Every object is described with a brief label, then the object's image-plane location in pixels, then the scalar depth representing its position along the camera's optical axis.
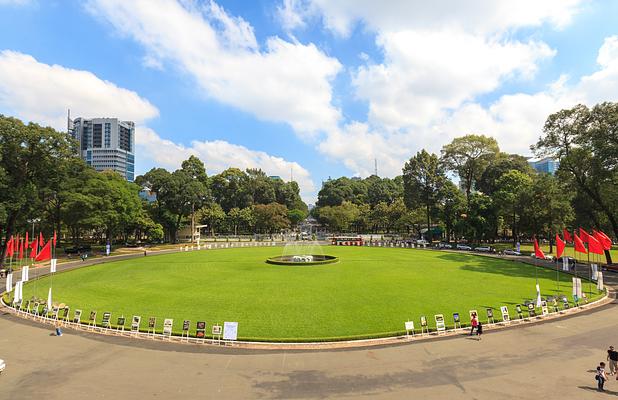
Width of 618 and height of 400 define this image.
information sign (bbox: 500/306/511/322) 19.05
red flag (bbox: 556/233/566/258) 28.36
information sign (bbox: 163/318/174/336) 16.91
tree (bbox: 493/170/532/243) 54.16
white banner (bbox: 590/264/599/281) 28.39
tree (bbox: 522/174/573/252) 48.62
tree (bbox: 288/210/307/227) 114.62
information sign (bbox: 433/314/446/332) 17.61
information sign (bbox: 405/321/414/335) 16.89
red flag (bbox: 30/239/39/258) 28.10
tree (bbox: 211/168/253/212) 110.69
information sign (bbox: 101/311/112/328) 18.41
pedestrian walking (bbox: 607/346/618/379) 12.98
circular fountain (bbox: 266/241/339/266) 40.94
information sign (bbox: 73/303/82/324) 19.07
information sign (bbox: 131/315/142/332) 17.52
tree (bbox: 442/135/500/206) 70.75
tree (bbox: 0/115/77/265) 39.50
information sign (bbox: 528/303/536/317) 20.07
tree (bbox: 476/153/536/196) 76.88
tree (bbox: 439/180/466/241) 67.31
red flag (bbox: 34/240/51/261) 26.11
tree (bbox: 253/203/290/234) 94.12
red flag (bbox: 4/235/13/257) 31.22
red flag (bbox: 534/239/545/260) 27.71
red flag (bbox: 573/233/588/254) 27.21
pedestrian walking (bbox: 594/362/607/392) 11.81
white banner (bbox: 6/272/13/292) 24.66
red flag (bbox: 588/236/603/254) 26.53
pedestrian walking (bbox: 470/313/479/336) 17.14
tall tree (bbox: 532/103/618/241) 36.53
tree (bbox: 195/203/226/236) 93.75
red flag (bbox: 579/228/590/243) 26.95
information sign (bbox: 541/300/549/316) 20.58
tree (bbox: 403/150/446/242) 72.00
